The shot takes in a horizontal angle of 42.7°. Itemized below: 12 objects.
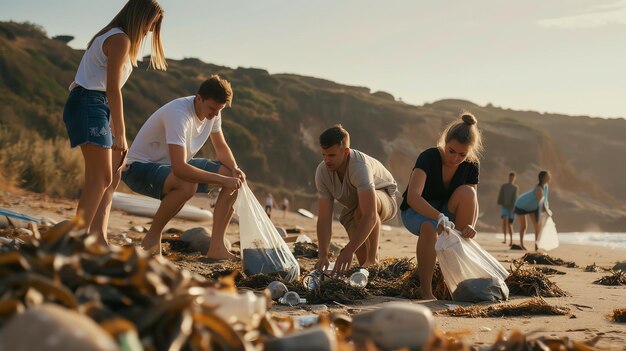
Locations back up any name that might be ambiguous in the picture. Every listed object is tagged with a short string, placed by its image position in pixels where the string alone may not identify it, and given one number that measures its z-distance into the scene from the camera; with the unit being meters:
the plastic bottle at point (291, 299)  5.04
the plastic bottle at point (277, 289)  5.13
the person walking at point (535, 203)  14.44
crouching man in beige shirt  6.09
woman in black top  5.76
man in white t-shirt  6.40
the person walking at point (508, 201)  17.03
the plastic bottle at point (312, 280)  5.37
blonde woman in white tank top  5.39
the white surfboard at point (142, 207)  12.54
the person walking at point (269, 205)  21.36
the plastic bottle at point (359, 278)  5.69
